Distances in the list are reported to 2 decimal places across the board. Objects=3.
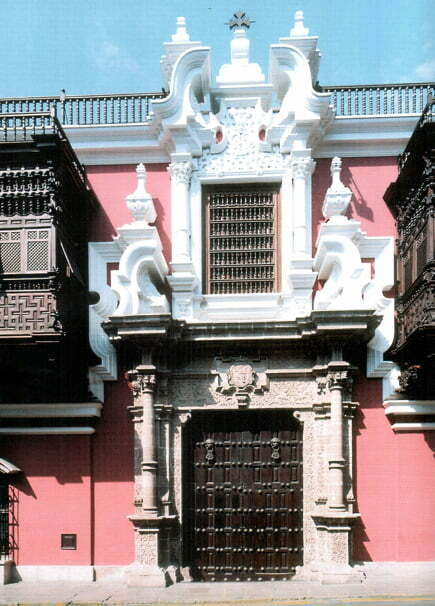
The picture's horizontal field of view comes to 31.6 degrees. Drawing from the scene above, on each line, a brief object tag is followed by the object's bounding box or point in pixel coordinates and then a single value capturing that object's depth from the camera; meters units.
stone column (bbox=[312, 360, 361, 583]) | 12.30
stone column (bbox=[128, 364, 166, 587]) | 12.40
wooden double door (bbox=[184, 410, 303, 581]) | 13.05
